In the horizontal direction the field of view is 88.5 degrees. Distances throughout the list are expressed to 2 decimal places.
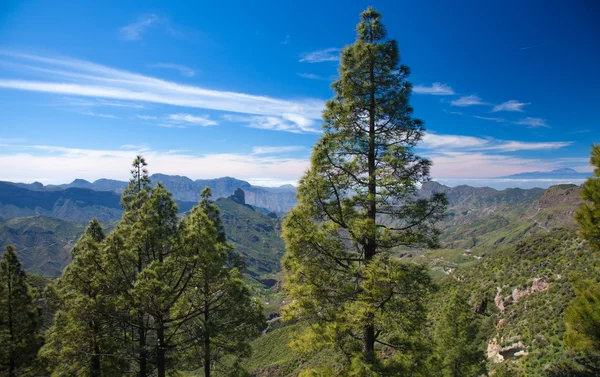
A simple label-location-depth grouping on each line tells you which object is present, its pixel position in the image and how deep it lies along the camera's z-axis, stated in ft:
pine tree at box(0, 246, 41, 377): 56.54
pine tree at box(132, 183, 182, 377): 41.27
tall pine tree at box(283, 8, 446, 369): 35.60
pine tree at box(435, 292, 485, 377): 91.61
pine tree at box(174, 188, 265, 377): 44.42
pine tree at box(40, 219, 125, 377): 44.78
